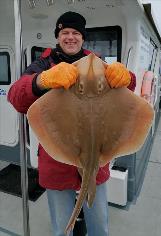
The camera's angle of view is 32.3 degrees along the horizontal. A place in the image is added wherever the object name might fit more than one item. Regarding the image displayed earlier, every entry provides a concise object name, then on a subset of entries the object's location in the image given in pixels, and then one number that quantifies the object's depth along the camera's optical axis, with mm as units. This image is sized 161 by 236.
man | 1365
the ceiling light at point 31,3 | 2969
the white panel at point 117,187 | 3309
